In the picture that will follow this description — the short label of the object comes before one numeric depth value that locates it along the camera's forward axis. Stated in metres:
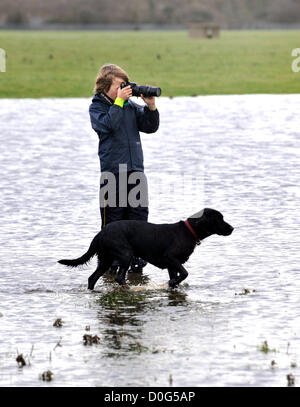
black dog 17.41
